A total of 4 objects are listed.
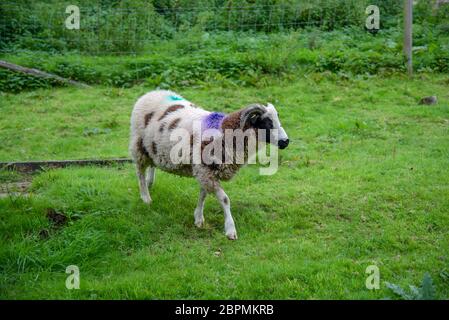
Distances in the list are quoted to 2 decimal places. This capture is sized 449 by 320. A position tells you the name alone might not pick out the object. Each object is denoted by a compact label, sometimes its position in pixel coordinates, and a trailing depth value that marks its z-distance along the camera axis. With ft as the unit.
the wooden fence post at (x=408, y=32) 37.14
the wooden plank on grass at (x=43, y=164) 23.43
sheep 18.70
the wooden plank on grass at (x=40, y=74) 36.11
